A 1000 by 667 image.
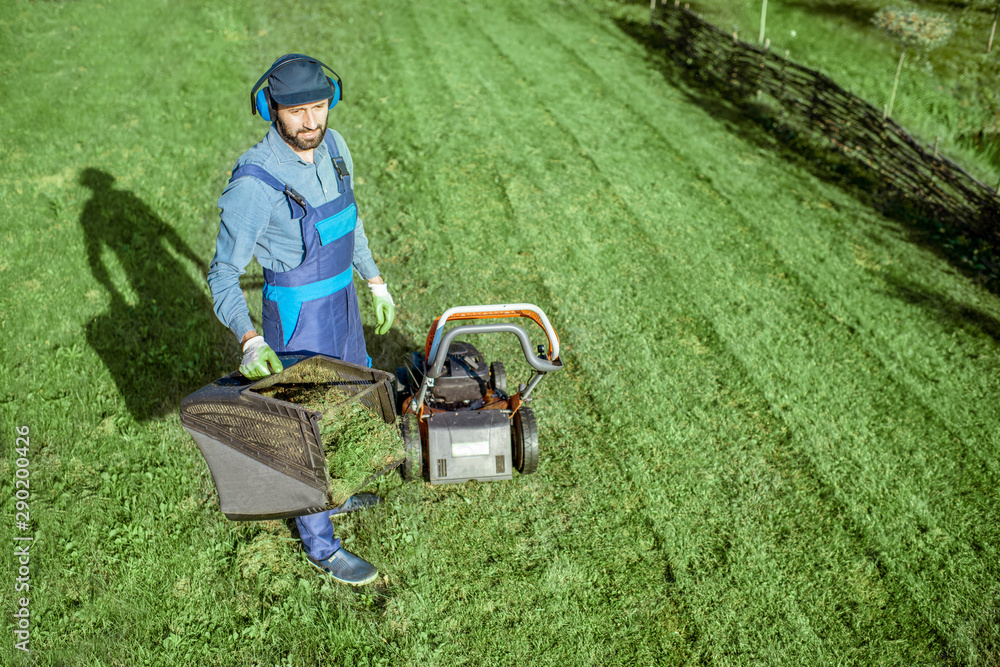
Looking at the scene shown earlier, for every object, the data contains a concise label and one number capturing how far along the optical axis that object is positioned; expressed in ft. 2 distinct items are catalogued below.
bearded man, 9.31
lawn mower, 11.29
